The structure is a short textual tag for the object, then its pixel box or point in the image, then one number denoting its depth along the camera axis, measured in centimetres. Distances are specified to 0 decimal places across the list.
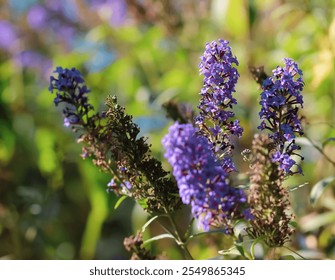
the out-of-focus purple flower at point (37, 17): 259
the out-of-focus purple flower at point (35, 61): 259
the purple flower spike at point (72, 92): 83
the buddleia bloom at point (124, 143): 83
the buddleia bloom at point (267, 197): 79
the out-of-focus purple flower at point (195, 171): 75
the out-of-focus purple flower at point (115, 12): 230
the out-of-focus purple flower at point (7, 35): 256
